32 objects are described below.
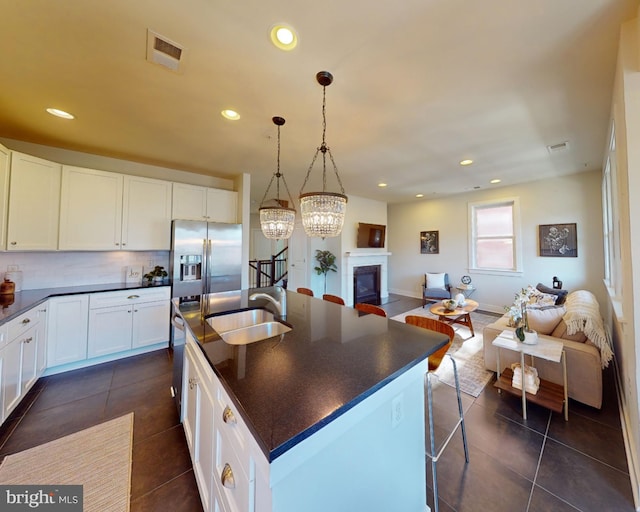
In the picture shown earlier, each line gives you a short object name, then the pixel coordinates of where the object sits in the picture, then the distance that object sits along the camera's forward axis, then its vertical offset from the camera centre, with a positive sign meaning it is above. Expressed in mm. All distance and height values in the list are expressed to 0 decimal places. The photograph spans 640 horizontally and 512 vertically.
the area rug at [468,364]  2426 -1222
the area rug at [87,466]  1379 -1355
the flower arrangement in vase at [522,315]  2119 -491
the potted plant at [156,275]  3340 -211
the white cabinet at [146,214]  3152 +644
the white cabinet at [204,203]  3520 +914
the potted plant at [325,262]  5609 -14
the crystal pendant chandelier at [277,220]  2182 +385
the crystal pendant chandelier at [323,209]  1724 +394
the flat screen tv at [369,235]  5809 +683
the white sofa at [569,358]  1988 -886
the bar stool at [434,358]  1317 -731
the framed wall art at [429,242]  6027 +528
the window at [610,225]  2465 +501
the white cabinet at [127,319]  2789 -755
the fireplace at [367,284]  5828 -586
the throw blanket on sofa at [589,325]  2004 -566
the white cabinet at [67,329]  2545 -774
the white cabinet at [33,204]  2377 +603
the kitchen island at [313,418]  699 -571
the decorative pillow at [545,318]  2400 -574
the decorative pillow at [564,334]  2189 -687
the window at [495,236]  4840 +587
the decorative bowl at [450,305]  3715 -682
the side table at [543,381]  1920 -1104
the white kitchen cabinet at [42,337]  2344 -799
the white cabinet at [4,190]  2238 +680
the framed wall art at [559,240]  4184 +425
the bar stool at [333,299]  2758 -456
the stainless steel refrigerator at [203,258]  3283 +38
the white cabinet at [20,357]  1832 -852
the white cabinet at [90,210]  2775 +626
